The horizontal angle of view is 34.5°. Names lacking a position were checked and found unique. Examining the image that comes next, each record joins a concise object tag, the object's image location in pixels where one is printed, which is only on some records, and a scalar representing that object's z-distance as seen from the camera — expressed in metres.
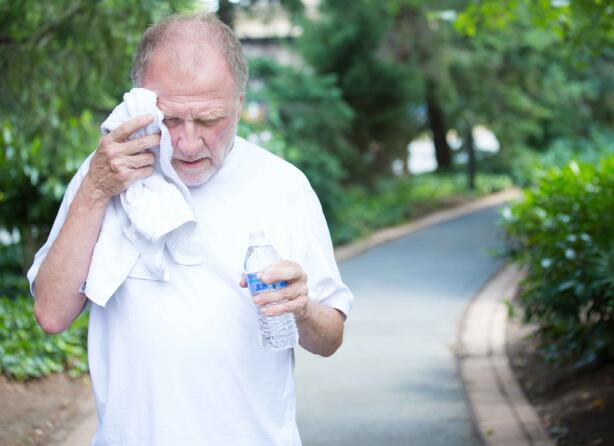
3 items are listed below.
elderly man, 2.44
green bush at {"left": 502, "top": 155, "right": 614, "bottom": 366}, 6.18
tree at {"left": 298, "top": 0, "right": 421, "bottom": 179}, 21.30
